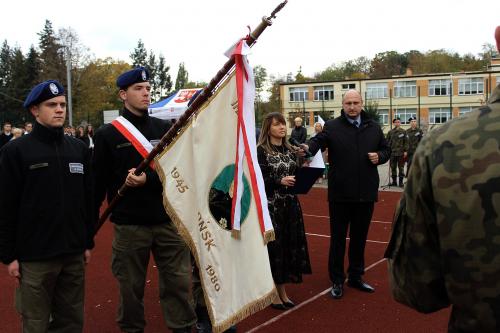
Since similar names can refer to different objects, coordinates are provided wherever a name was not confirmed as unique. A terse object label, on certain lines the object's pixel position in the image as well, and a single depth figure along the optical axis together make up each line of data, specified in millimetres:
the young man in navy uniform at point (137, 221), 4012
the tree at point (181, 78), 104812
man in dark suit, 5367
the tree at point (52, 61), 50709
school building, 58719
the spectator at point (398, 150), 15021
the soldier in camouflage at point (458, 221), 1576
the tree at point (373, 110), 44469
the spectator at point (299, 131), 14484
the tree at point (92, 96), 50500
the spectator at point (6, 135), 14469
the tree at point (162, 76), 91125
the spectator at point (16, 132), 13942
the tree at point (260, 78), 69825
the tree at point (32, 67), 60594
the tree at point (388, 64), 85250
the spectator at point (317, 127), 14512
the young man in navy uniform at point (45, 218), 3357
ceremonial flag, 3490
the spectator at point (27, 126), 13977
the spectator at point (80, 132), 16234
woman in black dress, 5055
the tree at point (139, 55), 86938
